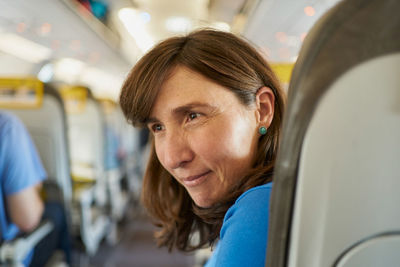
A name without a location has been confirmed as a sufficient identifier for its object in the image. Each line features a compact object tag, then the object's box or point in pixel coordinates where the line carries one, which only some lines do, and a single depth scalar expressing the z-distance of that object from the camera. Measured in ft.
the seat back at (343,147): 1.24
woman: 2.83
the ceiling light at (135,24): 13.99
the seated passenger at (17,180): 5.64
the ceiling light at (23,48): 10.68
